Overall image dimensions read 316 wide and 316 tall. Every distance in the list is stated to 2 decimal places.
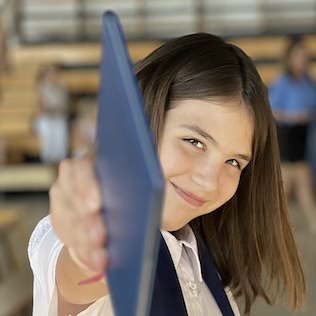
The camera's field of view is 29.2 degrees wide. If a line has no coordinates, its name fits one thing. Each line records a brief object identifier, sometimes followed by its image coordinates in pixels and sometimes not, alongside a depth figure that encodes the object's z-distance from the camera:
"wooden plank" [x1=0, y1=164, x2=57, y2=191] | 6.47
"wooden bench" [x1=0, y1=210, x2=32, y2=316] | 2.78
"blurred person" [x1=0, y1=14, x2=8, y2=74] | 8.00
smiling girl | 0.79
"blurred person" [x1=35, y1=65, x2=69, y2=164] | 7.23
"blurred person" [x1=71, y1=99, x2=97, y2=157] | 6.88
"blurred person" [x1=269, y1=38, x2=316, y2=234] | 4.90
